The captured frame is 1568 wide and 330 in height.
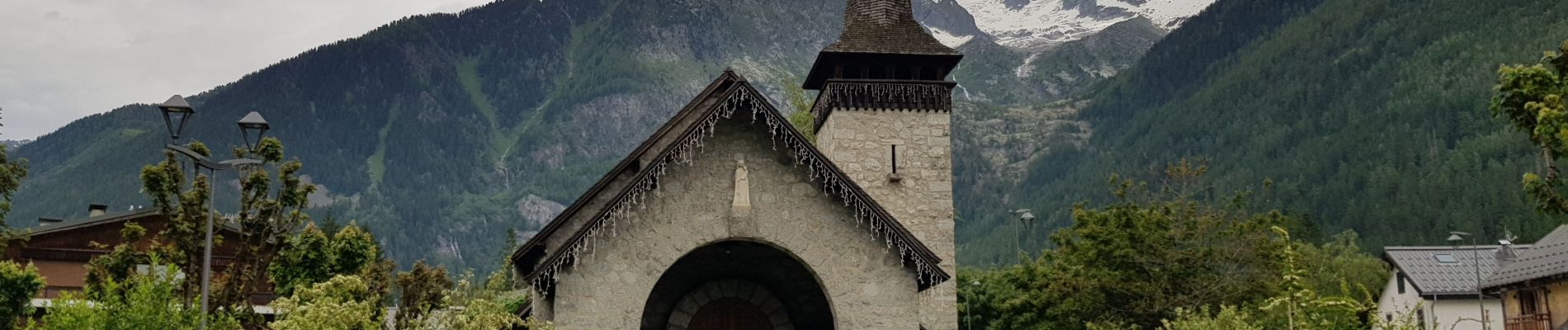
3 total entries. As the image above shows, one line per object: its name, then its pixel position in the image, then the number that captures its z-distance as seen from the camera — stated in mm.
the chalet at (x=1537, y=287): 41250
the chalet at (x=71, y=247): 42625
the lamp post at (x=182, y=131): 19078
